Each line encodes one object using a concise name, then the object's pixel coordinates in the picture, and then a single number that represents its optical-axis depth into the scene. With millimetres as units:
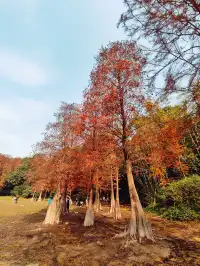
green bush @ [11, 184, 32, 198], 45562
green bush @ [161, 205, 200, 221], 15297
